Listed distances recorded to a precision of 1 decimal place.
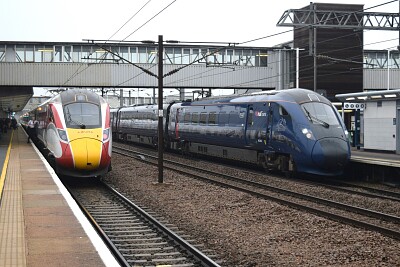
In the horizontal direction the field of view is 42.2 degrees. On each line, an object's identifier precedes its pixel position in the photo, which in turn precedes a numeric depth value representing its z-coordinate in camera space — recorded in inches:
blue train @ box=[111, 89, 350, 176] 703.7
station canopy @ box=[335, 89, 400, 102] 903.7
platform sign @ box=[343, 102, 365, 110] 1048.5
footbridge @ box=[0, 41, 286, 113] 1723.7
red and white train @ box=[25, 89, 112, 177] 654.5
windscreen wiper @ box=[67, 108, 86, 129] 670.5
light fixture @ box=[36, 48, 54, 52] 1786.4
